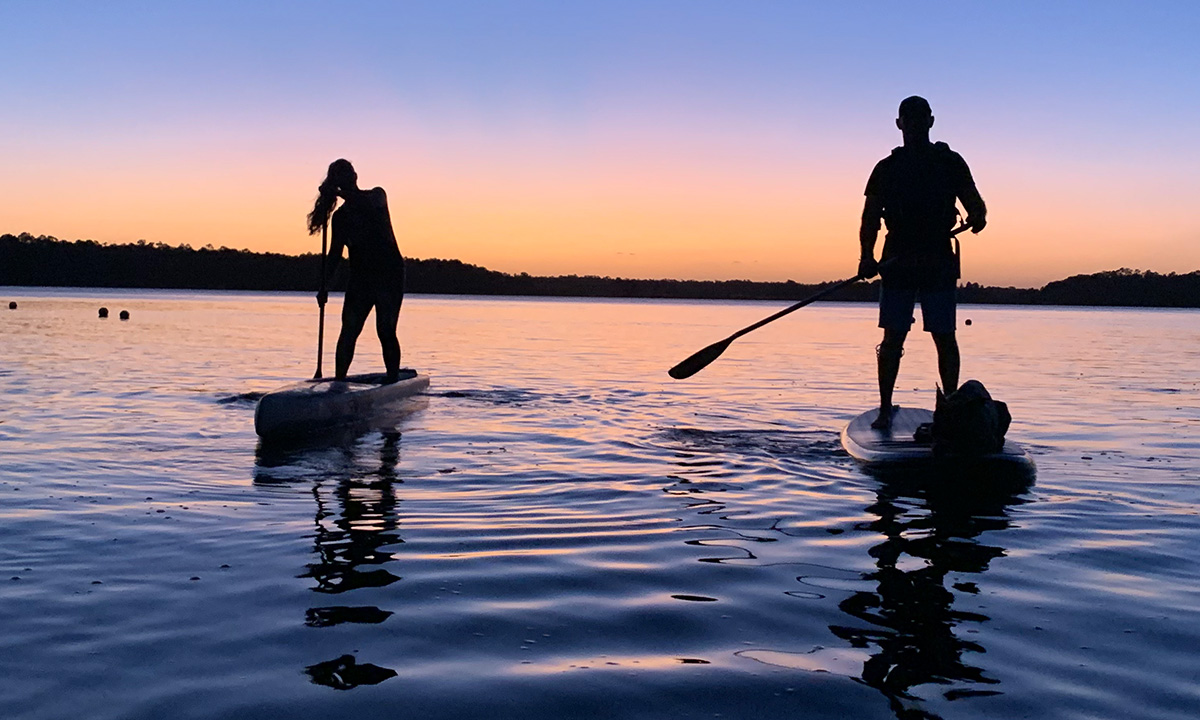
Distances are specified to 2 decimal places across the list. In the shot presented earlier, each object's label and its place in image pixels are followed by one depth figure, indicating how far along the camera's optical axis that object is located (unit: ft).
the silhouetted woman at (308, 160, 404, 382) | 34.91
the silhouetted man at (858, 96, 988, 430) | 25.16
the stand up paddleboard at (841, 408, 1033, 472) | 22.06
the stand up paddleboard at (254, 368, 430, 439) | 29.45
